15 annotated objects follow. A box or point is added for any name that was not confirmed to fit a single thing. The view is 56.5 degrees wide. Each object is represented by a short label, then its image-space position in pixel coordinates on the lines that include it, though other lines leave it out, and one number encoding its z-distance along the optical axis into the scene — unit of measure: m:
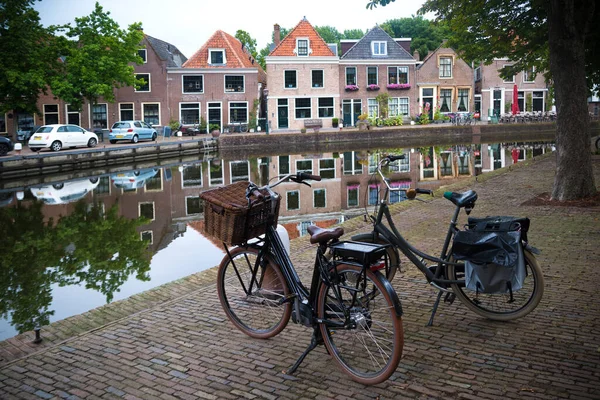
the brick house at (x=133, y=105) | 35.62
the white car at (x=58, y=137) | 24.47
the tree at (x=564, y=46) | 8.14
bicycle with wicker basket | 3.06
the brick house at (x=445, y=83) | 40.44
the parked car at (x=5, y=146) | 22.97
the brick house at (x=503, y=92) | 41.62
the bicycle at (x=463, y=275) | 3.76
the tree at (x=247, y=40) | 51.44
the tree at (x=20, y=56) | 24.95
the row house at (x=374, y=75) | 39.22
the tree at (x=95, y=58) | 28.73
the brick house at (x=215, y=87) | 37.12
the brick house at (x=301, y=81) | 37.62
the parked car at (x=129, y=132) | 29.47
